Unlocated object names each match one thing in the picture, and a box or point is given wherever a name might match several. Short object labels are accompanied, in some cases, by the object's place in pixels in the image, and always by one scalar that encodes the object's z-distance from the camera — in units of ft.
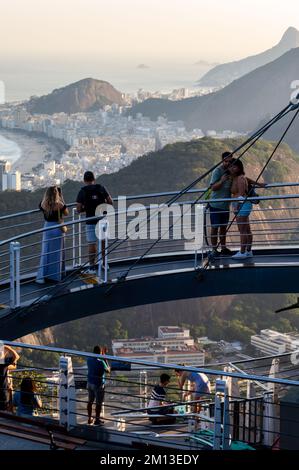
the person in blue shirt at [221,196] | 60.81
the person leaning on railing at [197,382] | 51.40
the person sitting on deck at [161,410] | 51.59
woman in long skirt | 57.02
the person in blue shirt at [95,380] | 46.98
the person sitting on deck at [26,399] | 44.26
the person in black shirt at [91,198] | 59.58
